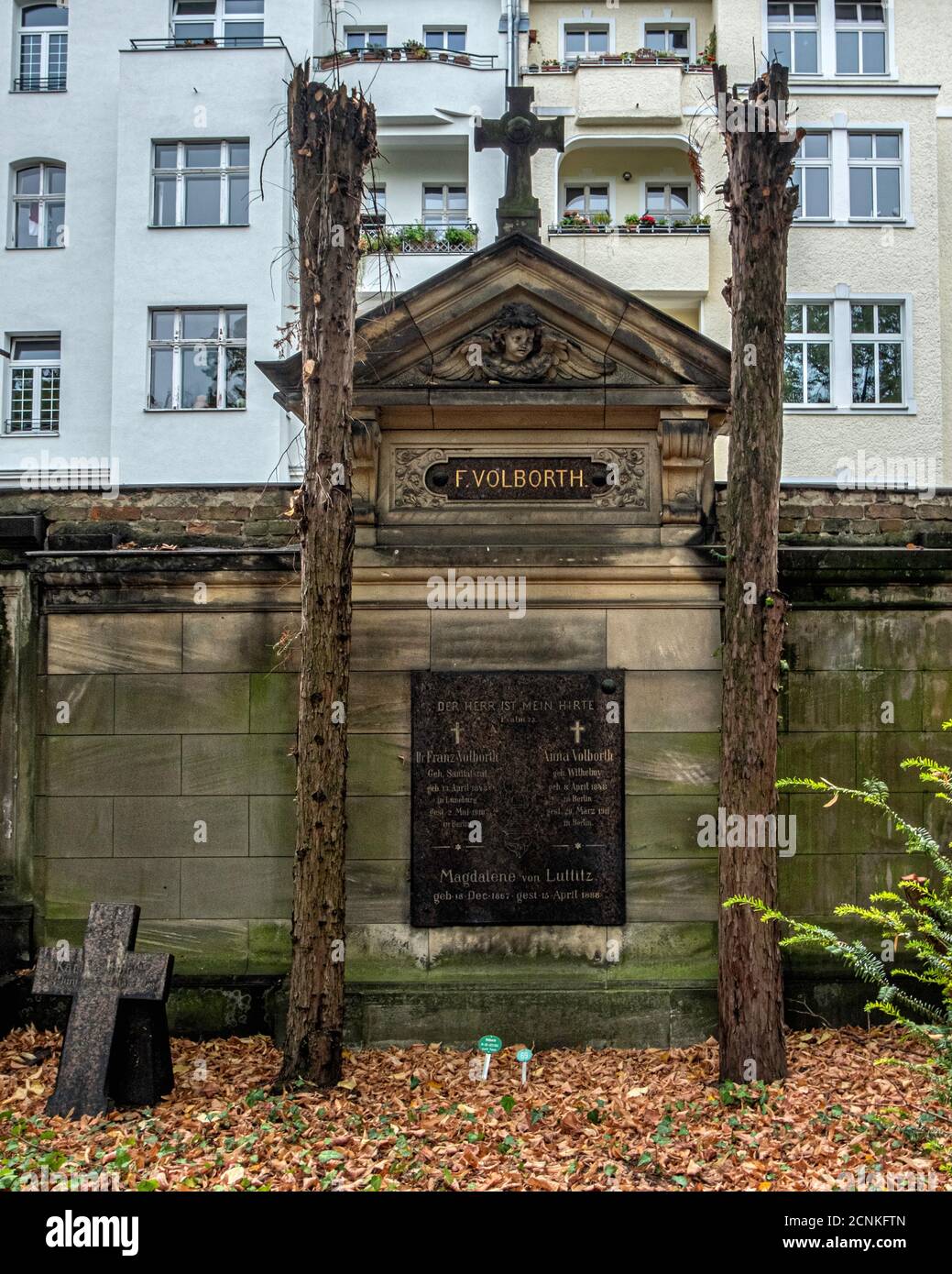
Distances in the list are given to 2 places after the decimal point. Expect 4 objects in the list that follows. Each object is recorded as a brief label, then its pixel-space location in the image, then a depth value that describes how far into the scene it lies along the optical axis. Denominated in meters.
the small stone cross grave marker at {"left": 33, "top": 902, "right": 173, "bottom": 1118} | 6.52
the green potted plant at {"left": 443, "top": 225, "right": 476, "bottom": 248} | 20.47
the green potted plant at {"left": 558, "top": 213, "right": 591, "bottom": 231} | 20.34
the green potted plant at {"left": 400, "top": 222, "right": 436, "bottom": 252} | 20.31
